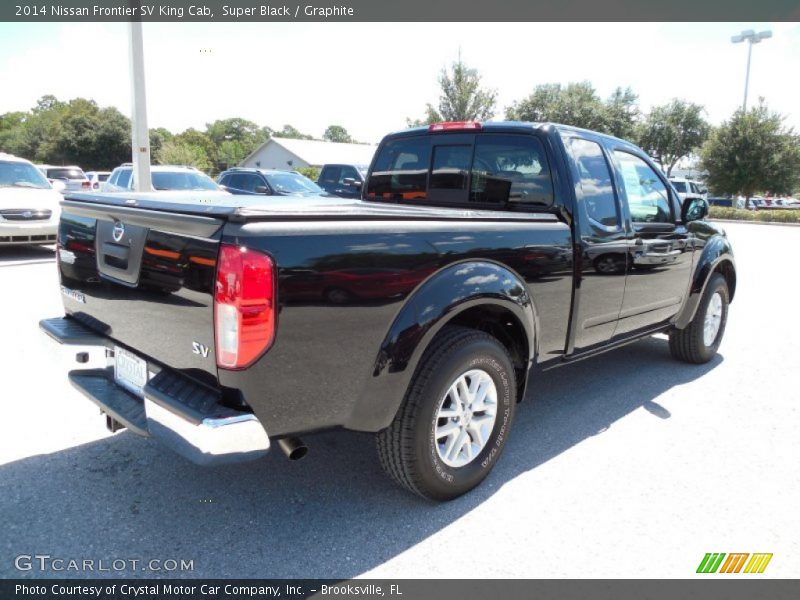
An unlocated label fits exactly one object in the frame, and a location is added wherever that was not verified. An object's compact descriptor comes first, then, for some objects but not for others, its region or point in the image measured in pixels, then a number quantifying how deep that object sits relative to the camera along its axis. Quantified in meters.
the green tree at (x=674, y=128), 52.56
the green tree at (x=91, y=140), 65.19
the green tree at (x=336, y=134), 137.96
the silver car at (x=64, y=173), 23.00
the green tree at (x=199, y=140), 107.83
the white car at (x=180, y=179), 12.47
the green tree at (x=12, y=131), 83.56
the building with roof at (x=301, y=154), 56.56
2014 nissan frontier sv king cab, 2.15
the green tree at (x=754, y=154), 32.53
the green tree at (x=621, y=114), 49.22
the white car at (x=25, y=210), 9.80
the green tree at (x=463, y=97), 29.59
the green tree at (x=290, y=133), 134.32
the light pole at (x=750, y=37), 37.72
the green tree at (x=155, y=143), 70.03
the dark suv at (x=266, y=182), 13.99
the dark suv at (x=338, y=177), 15.32
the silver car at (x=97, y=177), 25.85
